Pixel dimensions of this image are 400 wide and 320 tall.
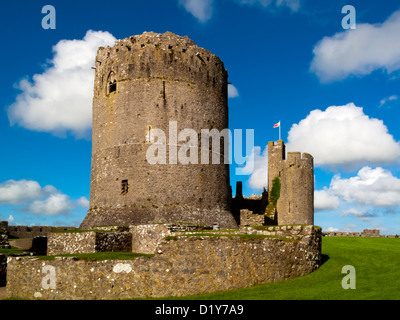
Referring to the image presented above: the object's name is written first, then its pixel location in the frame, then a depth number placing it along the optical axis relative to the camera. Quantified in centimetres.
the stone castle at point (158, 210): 1372
